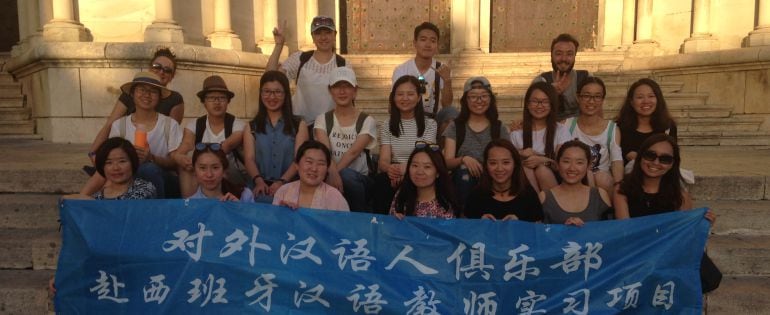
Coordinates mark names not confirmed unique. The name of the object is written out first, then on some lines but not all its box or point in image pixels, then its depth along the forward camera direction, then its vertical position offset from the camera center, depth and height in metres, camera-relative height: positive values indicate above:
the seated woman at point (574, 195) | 3.79 -0.61
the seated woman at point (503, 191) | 3.79 -0.58
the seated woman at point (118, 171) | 3.90 -0.44
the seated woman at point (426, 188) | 3.90 -0.58
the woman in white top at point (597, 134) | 4.26 -0.23
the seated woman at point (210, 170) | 3.93 -0.44
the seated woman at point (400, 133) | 4.49 -0.22
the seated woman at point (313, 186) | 3.88 -0.56
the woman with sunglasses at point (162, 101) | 4.93 +0.05
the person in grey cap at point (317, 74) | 5.23 +0.30
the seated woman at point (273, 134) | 4.58 -0.23
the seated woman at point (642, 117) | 4.47 -0.10
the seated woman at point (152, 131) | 4.45 -0.20
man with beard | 5.12 +0.26
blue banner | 3.42 -0.98
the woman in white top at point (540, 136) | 4.26 -0.24
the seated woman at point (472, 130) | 4.41 -0.19
